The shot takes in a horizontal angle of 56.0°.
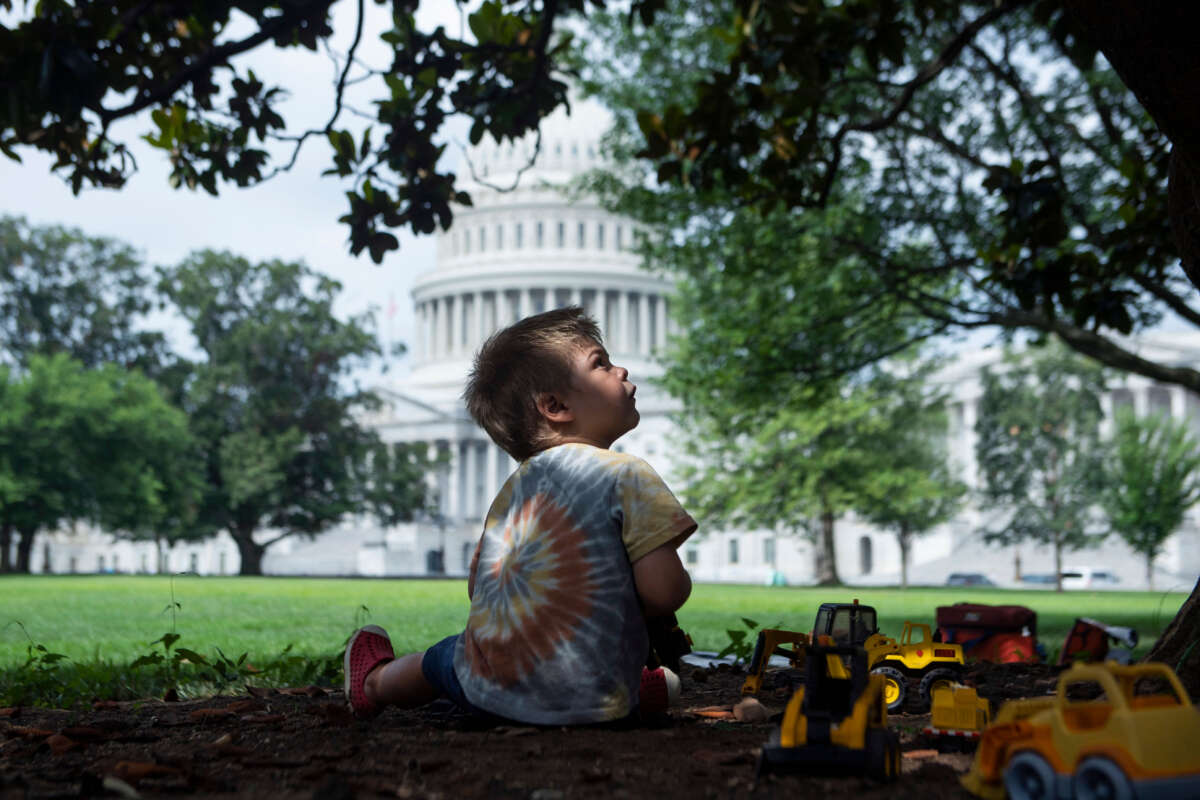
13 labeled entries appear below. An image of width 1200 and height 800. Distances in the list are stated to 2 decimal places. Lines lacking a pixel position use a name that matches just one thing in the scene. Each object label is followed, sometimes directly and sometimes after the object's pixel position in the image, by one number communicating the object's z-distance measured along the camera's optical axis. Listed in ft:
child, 8.60
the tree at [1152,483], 111.45
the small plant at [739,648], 15.28
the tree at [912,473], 122.11
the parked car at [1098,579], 170.60
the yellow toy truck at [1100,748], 5.37
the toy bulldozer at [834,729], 6.80
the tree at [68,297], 145.48
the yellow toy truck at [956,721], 8.26
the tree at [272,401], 156.66
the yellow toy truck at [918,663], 11.40
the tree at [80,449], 128.88
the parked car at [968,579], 176.04
